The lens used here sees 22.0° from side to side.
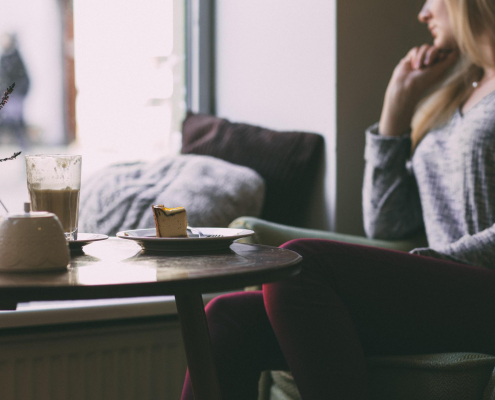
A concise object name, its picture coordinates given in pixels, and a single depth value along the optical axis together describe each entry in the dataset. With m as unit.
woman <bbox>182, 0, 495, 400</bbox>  1.92
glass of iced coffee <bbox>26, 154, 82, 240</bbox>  1.83
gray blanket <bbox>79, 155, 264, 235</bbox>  2.70
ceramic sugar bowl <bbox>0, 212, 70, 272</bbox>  1.67
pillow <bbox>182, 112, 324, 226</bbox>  2.92
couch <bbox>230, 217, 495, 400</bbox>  1.94
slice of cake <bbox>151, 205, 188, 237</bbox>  1.85
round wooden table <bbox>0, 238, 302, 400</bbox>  1.58
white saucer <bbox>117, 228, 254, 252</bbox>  1.79
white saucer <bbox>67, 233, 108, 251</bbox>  1.83
